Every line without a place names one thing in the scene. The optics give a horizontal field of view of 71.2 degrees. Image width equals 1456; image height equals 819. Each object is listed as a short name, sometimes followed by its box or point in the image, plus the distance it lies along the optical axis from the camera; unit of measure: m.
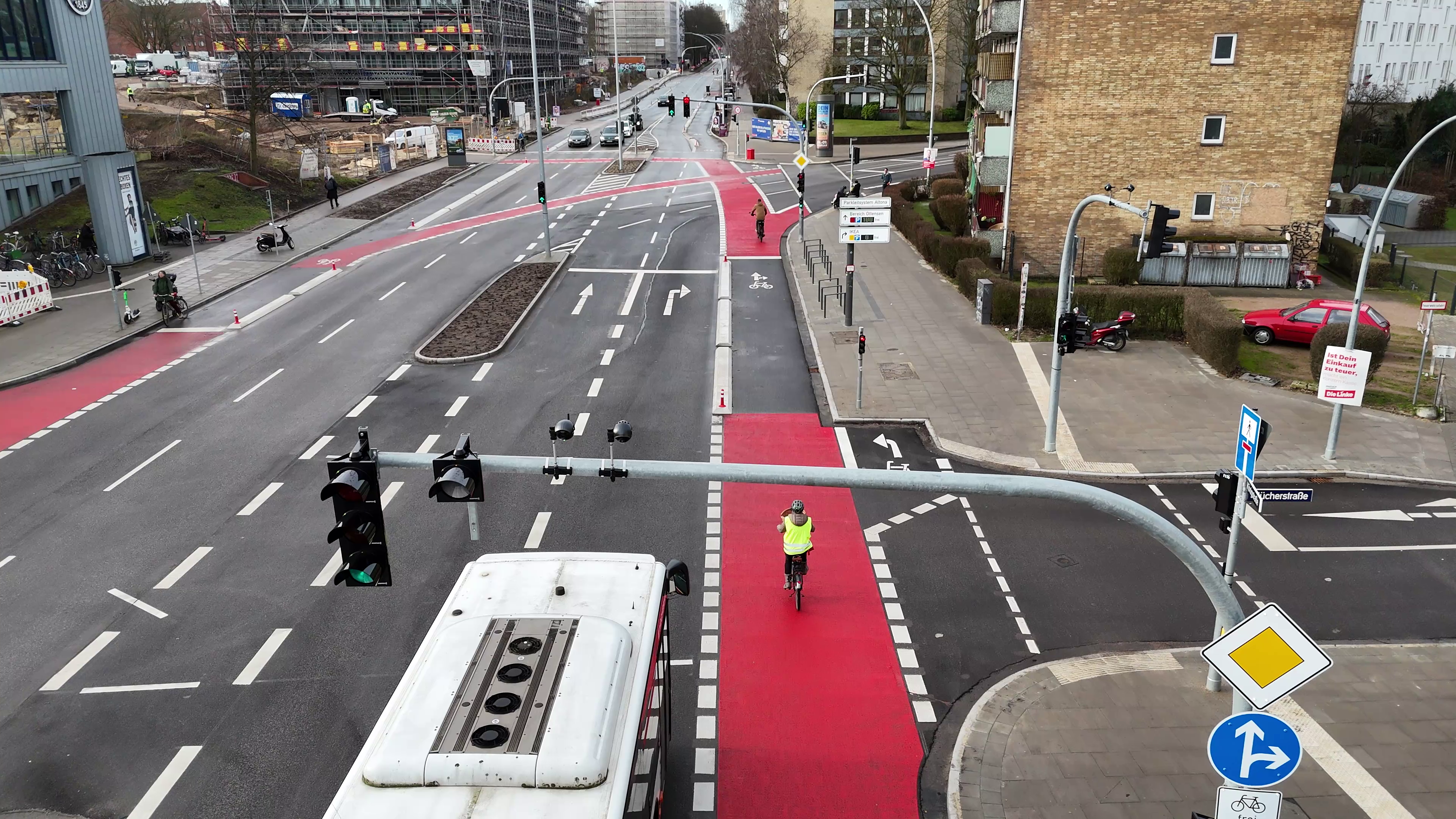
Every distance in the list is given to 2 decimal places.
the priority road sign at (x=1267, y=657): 7.34
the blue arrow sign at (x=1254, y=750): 6.68
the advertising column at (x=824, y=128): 68.94
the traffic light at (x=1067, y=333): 17.88
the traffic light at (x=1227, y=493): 10.63
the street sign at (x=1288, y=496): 9.96
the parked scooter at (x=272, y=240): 39.12
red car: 25.69
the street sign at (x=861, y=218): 28.94
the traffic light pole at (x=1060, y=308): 17.91
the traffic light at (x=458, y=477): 8.61
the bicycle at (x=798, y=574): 13.73
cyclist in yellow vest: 13.54
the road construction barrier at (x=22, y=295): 28.47
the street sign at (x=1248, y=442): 11.73
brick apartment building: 31.00
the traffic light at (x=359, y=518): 8.29
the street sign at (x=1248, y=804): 6.78
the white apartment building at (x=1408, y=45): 73.31
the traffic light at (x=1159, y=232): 13.08
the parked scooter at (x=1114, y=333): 26.02
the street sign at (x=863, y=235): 29.03
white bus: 6.78
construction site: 99.81
